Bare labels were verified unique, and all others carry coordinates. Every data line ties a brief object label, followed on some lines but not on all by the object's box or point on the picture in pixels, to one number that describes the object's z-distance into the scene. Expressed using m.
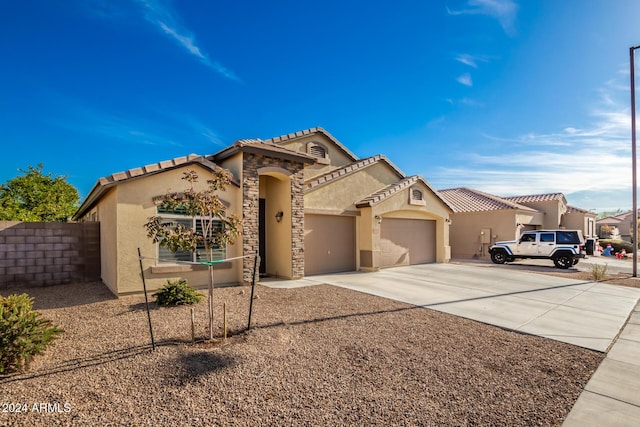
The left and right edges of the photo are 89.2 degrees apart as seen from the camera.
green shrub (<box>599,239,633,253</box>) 28.67
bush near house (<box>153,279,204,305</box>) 7.77
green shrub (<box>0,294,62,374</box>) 4.18
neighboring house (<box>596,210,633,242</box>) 43.16
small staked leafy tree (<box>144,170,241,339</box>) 5.29
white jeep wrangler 16.92
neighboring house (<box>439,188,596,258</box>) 22.94
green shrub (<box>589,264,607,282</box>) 13.30
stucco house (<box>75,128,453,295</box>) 9.17
